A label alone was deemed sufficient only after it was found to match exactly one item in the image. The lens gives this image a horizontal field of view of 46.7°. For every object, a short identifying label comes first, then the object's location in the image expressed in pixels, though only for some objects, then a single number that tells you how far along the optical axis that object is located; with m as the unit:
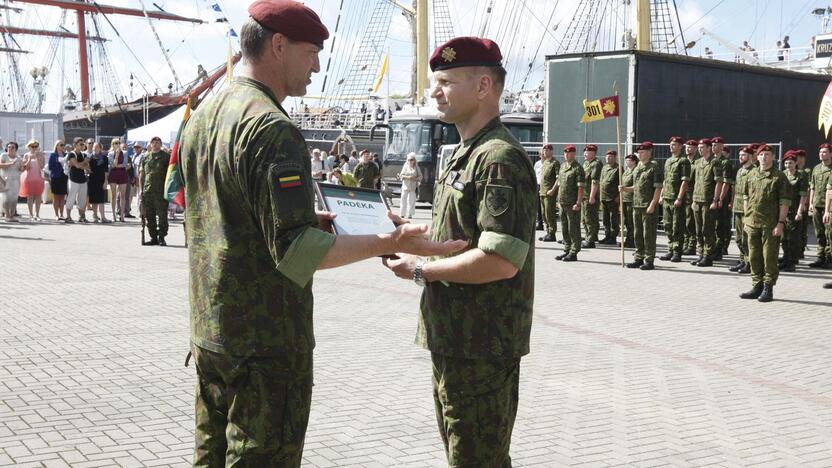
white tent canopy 30.70
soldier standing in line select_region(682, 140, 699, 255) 16.64
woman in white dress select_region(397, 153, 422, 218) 25.12
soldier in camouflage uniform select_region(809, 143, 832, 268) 15.20
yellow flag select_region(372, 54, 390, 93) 50.78
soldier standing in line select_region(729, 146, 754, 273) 14.41
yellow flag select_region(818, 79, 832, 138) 14.06
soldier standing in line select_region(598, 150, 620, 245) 19.03
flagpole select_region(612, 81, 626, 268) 16.00
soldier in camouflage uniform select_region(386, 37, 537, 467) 3.22
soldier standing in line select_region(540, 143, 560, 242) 18.48
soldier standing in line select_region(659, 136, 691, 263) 16.39
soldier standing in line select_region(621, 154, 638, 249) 17.17
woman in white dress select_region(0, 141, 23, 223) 22.23
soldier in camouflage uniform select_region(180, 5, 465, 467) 2.86
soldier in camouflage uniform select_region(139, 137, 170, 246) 17.44
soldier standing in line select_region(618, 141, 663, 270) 15.25
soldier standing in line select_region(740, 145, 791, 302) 11.82
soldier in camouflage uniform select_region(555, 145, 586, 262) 16.45
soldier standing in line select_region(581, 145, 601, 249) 18.41
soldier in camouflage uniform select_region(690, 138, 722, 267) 15.83
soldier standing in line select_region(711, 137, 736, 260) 16.03
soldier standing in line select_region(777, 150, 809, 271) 15.41
